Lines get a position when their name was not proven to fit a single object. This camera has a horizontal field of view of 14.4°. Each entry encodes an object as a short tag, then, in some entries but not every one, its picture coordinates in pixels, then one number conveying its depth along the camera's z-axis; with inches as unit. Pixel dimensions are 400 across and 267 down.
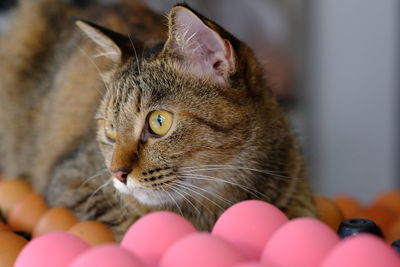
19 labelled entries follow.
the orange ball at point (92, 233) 37.2
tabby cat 36.9
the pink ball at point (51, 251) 33.7
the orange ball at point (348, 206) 42.5
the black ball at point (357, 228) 35.4
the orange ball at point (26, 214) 40.0
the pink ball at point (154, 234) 33.8
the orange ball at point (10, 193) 41.3
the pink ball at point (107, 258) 32.3
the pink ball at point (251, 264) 32.0
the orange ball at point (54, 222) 38.6
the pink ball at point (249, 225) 33.9
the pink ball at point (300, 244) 32.9
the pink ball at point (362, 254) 31.9
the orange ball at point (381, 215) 41.2
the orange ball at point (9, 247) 35.5
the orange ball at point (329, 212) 39.9
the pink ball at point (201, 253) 32.4
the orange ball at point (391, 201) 43.5
